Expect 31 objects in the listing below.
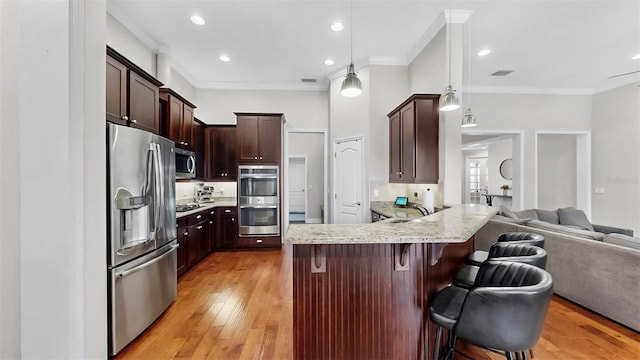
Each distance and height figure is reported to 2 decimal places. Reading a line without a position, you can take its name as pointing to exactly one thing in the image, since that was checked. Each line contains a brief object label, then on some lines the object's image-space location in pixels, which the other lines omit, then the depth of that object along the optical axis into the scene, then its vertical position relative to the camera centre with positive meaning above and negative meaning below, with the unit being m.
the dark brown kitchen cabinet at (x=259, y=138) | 4.80 +0.77
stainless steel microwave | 3.75 +0.23
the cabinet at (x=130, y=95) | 2.14 +0.79
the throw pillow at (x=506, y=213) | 3.96 -0.55
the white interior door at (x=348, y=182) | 4.64 -0.07
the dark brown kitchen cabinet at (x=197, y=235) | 3.72 -0.90
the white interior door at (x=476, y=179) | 10.92 -0.02
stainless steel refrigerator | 1.90 -0.43
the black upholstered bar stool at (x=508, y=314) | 1.17 -0.65
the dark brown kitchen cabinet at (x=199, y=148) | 4.76 +0.58
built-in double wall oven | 4.75 -0.40
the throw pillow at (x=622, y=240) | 2.32 -0.59
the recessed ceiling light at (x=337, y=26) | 3.40 +2.07
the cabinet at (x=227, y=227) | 4.75 -0.92
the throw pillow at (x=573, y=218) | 4.55 -0.71
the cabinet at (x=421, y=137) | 3.37 +0.57
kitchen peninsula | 1.56 -0.73
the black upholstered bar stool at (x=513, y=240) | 1.98 -0.51
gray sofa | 2.24 -0.89
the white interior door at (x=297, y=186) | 9.27 -0.28
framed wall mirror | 8.80 +0.34
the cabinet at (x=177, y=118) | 3.64 +0.93
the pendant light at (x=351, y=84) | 2.37 +0.88
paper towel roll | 3.46 -0.29
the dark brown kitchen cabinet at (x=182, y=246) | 3.42 -0.94
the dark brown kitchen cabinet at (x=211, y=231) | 4.43 -0.95
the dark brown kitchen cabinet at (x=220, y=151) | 5.12 +0.56
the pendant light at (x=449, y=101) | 2.62 +0.81
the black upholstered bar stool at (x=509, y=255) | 1.56 -0.51
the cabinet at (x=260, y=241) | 4.74 -1.19
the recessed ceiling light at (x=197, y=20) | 3.28 +2.09
